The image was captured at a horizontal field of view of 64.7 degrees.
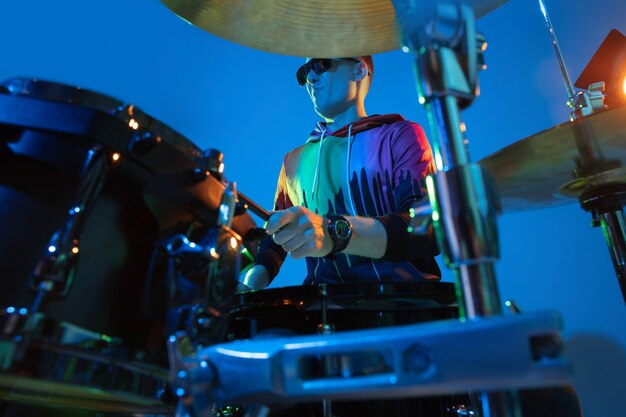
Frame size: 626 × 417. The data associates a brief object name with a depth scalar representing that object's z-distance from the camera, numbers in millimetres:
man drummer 849
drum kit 325
